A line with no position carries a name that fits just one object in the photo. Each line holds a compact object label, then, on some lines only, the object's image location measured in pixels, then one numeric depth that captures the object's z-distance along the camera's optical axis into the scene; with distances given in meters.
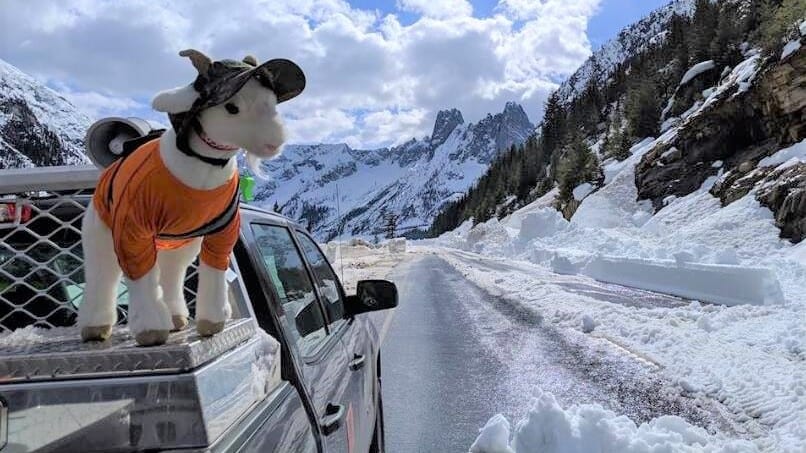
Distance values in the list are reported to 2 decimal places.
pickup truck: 1.17
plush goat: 1.75
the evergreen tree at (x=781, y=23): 25.05
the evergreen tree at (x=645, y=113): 47.84
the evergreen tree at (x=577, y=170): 48.62
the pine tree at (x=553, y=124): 87.00
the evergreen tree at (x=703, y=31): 48.91
